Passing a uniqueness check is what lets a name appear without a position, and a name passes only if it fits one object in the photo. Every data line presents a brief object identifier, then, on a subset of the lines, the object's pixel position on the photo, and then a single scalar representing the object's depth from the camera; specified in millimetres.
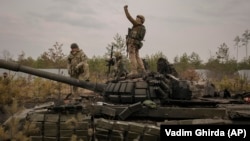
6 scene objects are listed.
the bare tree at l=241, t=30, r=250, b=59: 44031
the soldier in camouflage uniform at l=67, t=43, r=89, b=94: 12453
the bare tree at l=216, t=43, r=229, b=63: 40394
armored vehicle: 6883
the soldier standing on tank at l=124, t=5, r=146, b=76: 10023
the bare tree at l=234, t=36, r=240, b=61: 44312
